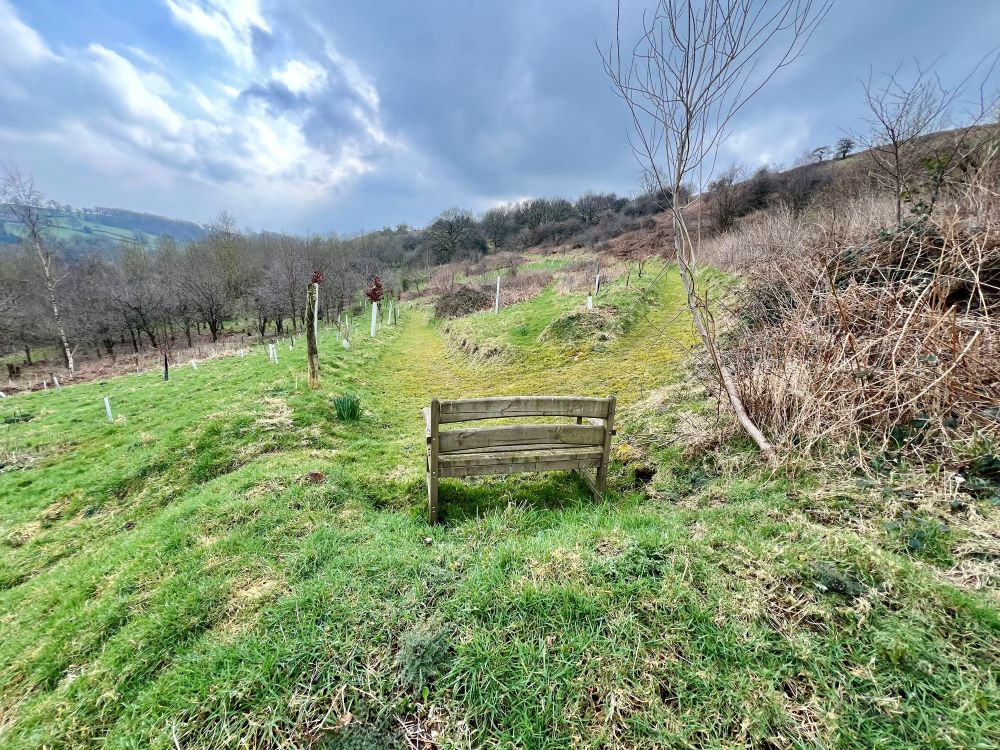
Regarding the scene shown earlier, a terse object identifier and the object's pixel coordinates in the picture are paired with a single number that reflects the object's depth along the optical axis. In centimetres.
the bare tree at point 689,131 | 356
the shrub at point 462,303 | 2311
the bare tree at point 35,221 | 2306
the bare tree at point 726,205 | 2548
